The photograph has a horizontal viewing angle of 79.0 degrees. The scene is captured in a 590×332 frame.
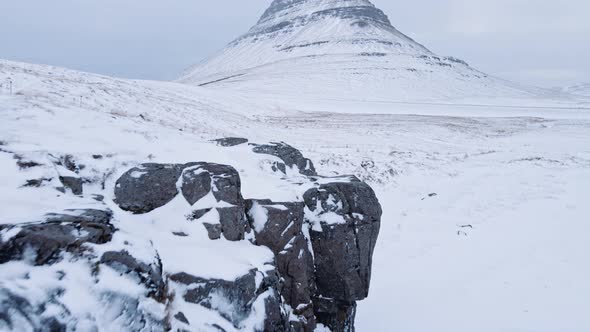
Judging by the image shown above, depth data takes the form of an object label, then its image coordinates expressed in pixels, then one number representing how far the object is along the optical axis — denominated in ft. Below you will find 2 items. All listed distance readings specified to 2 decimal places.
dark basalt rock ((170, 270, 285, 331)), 14.94
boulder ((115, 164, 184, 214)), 20.01
